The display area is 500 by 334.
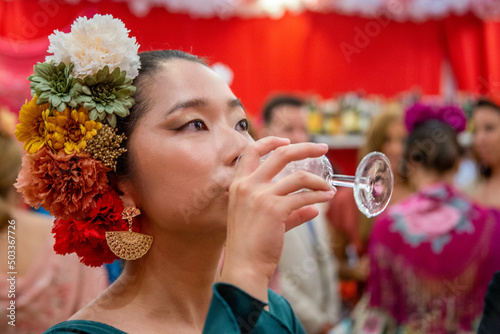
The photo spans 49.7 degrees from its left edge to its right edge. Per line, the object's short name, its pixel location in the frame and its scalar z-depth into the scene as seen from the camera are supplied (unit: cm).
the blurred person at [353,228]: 380
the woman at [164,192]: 122
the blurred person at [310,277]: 283
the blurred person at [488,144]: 367
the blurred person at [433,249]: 265
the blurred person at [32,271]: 210
